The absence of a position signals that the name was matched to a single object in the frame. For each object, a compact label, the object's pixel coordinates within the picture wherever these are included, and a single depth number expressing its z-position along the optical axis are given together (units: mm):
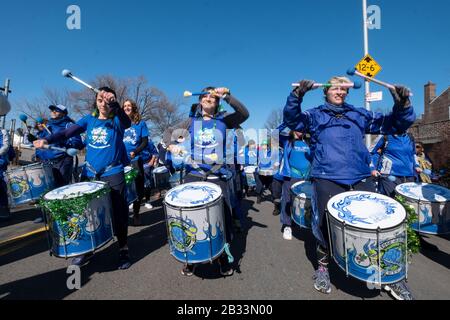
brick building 9125
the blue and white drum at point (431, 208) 3232
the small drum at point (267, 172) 7181
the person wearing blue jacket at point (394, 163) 3969
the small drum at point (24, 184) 4707
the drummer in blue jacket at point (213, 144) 2896
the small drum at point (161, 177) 8367
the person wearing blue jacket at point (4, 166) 5270
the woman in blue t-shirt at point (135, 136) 4727
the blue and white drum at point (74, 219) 2457
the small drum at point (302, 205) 3459
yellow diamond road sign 6895
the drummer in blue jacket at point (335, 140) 2467
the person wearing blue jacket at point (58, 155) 5367
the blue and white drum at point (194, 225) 2338
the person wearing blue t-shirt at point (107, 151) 3047
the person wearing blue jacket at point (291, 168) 4262
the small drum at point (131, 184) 3865
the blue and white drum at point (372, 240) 2012
